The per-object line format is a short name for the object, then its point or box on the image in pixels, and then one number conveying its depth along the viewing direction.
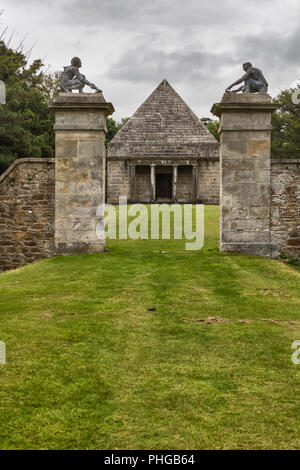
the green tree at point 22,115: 29.03
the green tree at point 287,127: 36.53
